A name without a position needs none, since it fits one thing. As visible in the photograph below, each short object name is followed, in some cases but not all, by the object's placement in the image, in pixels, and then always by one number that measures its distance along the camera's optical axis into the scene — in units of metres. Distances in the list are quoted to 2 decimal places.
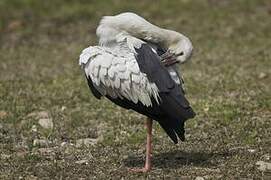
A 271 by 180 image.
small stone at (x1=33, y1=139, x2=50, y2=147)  15.33
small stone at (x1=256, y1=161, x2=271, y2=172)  12.96
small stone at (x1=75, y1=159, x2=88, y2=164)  13.80
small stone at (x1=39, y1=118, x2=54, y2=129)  16.75
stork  12.52
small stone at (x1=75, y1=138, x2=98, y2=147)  15.29
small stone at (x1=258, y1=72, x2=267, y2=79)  21.20
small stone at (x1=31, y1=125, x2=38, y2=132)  16.48
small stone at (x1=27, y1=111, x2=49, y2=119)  17.56
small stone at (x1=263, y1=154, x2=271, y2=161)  13.70
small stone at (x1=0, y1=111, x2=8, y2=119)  17.50
